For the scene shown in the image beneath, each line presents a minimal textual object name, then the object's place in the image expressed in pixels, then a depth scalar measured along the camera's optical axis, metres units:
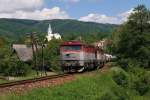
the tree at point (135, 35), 42.27
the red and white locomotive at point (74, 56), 28.01
